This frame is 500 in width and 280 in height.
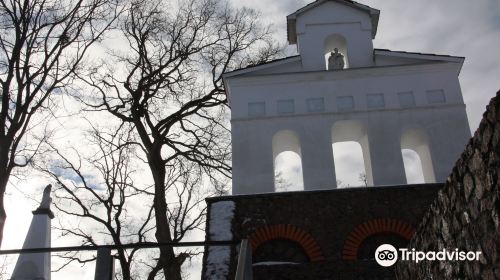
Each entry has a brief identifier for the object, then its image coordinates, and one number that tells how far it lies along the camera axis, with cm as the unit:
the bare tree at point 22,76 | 1134
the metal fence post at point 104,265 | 636
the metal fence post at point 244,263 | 532
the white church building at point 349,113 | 1406
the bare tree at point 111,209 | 1686
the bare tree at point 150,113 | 1833
